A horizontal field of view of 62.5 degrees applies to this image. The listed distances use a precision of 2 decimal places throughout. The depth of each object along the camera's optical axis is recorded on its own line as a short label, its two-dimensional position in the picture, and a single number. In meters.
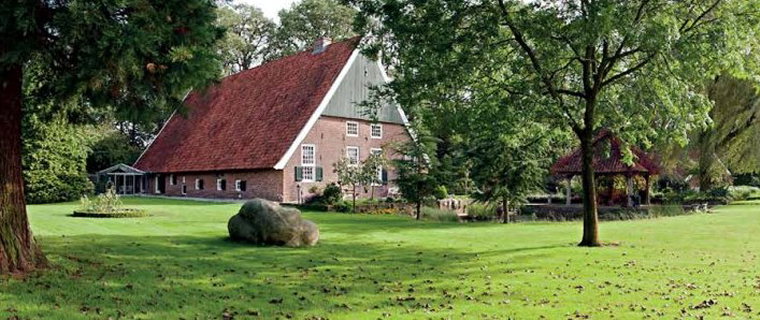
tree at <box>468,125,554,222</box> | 24.11
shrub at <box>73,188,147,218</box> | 20.69
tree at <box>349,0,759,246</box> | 12.54
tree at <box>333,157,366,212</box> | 29.81
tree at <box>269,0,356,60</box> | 53.00
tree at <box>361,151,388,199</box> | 29.84
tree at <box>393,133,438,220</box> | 25.42
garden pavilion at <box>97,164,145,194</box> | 42.59
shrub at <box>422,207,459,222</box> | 26.47
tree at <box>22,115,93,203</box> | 30.45
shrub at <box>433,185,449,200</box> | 26.25
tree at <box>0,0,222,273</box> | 7.26
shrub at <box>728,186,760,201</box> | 40.39
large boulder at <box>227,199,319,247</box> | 14.16
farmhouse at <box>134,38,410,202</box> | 32.53
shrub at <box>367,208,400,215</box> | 28.48
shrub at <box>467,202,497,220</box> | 29.30
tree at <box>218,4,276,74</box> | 54.84
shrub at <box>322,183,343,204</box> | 29.50
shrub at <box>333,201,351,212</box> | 28.41
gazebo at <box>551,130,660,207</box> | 31.69
